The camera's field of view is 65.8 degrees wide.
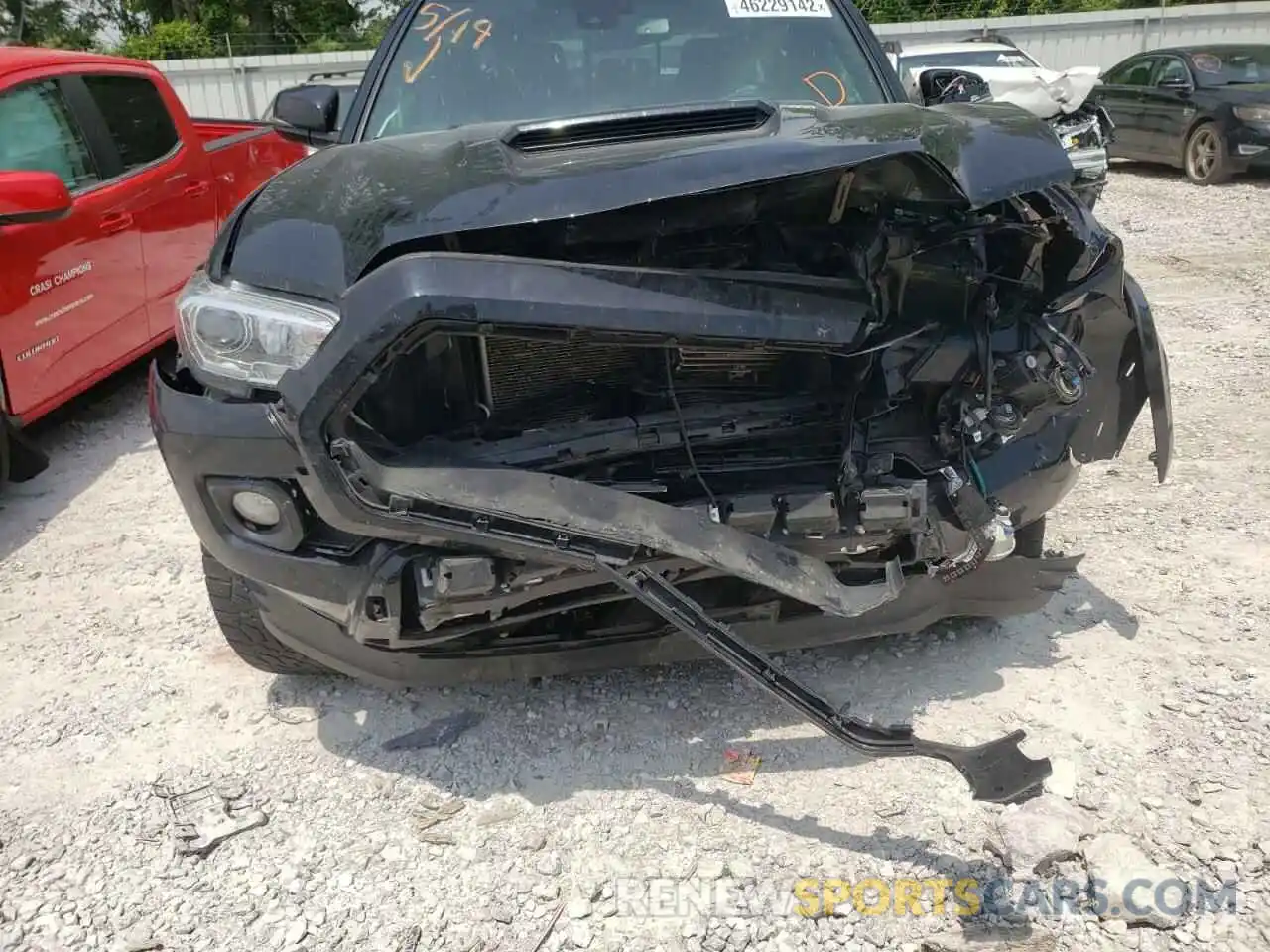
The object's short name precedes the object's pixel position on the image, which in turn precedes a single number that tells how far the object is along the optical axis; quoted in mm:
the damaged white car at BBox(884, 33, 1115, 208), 8180
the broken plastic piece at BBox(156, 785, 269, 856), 2261
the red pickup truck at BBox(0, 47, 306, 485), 3830
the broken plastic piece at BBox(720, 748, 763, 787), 2402
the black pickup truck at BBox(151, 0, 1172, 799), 1910
